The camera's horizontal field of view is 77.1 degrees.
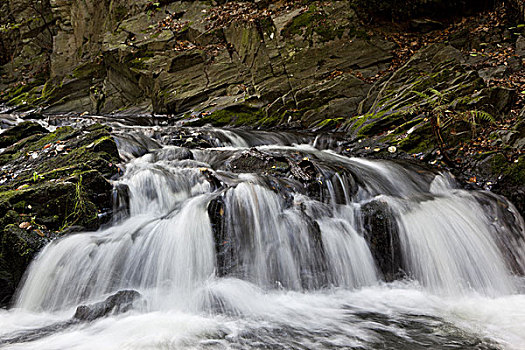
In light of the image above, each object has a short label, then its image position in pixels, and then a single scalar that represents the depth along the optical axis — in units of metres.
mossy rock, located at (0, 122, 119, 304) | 4.01
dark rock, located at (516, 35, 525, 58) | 8.20
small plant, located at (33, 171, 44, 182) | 5.00
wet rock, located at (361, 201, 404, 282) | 4.39
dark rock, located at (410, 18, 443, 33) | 11.33
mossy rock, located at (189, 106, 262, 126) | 10.56
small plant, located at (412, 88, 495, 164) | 5.82
